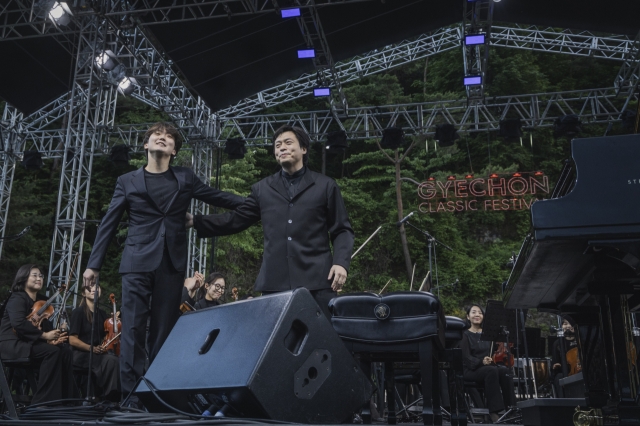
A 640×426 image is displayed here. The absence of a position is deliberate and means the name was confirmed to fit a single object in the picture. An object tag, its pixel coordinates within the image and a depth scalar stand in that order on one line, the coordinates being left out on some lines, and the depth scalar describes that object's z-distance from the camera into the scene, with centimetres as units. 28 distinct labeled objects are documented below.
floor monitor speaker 218
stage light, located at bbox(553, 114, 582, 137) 1192
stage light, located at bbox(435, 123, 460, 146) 1262
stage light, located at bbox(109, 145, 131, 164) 1312
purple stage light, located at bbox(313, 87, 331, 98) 1212
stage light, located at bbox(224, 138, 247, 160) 1271
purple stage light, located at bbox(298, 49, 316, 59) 1088
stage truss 983
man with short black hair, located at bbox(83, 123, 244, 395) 336
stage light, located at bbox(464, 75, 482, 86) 1149
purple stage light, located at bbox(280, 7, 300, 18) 953
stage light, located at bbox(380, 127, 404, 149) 1262
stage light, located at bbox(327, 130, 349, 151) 1290
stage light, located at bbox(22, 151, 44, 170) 1345
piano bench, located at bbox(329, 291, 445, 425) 277
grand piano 214
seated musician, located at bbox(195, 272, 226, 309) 716
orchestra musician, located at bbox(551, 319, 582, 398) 750
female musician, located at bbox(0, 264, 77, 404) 514
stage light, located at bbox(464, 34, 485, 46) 1068
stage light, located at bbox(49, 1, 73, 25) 975
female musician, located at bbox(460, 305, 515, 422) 642
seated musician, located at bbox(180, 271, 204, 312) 713
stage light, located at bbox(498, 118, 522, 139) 1238
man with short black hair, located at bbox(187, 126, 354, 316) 331
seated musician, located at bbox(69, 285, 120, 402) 582
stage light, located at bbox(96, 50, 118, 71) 993
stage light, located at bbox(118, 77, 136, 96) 1160
